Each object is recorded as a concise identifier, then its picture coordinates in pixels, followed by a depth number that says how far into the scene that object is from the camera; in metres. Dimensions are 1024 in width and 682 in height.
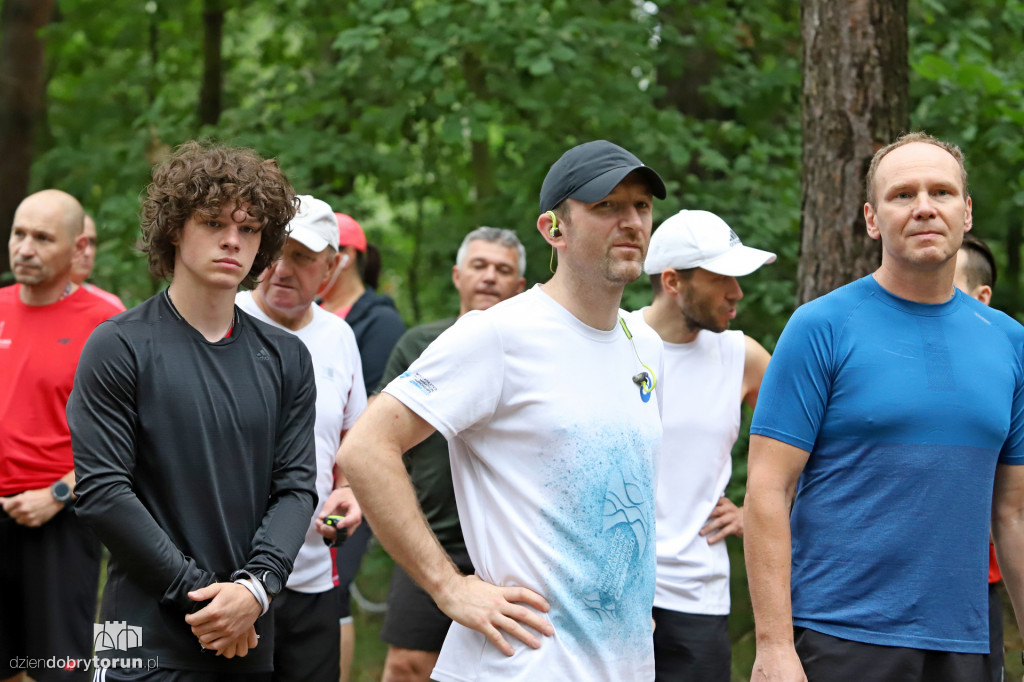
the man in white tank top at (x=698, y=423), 4.11
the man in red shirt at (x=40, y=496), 4.66
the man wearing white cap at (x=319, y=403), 3.96
